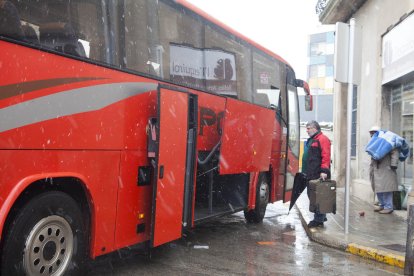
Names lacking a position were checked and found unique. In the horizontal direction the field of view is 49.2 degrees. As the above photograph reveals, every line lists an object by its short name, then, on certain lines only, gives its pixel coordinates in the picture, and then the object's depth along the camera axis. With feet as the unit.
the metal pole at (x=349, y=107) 24.77
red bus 12.35
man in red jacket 26.45
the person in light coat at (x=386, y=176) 32.12
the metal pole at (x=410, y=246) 18.08
